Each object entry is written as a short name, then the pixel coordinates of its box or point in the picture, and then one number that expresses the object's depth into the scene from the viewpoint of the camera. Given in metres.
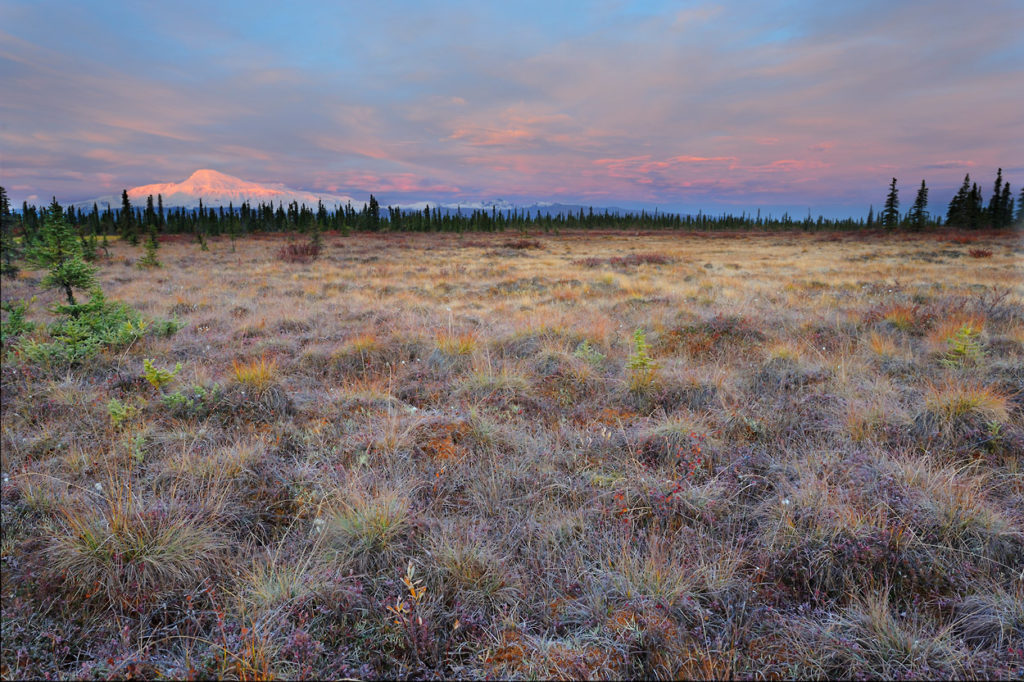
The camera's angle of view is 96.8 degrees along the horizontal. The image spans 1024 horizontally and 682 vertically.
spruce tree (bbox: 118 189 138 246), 45.48
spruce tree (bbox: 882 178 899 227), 66.06
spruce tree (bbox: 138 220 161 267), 22.97
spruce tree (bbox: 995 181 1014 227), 60.09
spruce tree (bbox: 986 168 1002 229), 58.51
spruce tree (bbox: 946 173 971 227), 60.22
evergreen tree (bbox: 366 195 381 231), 82.98
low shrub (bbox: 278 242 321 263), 25.59
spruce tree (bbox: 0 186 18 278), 19.44
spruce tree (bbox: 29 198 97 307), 8.34
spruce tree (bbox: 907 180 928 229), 63.24
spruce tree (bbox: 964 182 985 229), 56.28
